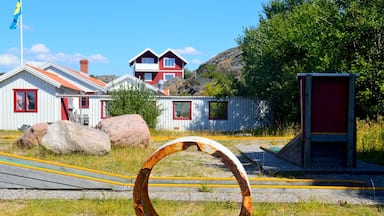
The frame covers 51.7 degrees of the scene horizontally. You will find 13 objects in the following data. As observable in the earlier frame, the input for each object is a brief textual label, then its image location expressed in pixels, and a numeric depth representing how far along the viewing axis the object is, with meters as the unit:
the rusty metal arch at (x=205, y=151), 3.40
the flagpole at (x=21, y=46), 31.24
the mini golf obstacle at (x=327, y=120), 9.39
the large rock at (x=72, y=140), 11.42
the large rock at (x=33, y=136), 13.20
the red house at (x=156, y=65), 65.75
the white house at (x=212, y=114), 24.66
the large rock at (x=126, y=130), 13.13
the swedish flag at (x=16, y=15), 32.78
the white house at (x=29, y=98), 25.11
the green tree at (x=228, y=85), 24.92
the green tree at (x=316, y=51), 13.71
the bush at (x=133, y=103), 20.75
